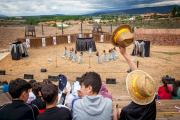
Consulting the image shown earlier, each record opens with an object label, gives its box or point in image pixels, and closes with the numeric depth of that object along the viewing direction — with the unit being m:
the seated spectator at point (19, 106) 2.38
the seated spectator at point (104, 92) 3.46
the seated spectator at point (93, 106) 2.04
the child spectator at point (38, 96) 3.13
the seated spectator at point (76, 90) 3.37
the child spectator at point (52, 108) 2.22
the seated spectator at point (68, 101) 3.24
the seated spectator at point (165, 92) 5.14
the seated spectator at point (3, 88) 4.47
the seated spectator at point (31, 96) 3.89
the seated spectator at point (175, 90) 4.98
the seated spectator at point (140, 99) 2.04
